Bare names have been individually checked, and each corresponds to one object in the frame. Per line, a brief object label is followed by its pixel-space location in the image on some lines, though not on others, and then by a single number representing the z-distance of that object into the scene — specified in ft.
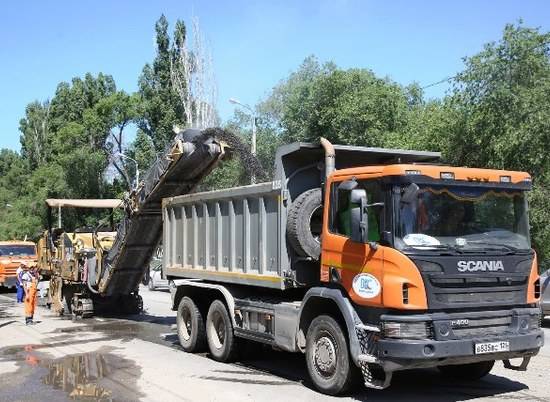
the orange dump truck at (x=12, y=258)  92.94
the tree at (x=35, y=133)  202.59
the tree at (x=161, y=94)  134.72
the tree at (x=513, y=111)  54.39
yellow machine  51.49
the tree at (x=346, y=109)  88.63
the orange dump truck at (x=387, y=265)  21.93
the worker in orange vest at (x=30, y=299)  50.31
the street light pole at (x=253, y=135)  95.71
